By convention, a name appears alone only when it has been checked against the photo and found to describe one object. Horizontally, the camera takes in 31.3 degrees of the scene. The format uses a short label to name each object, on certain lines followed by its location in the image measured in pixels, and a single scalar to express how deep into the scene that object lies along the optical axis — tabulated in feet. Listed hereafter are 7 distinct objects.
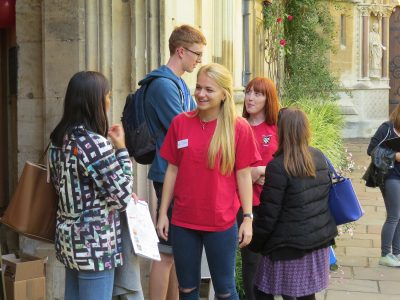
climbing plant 50.16
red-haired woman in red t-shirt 15.12
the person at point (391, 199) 21.33
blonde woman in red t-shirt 11.97
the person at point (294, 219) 13.25
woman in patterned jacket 10.75
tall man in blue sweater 13.42
